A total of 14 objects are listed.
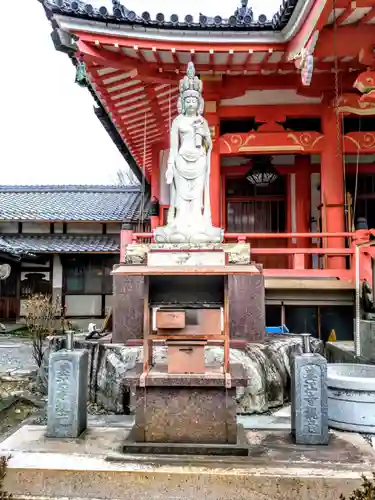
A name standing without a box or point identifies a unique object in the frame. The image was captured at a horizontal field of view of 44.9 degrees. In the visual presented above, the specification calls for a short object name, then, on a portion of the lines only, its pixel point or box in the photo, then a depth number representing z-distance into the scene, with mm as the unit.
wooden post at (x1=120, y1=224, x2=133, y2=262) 10377
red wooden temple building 8047
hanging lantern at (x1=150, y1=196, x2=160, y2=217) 12531
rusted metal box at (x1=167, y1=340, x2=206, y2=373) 4688
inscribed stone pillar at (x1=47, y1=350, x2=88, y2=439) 4875
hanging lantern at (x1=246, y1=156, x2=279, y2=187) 11492
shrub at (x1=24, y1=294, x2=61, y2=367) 10359
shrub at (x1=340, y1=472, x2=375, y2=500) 2711
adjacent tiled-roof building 19172
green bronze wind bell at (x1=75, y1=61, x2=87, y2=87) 8102
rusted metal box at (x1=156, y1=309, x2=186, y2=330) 4594
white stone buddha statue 6824
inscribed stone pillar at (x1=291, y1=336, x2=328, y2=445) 4719
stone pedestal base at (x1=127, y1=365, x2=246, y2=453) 4523
